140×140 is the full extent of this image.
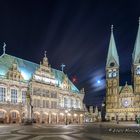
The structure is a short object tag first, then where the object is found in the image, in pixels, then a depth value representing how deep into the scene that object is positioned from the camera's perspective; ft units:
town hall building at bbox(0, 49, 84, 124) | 134.84
